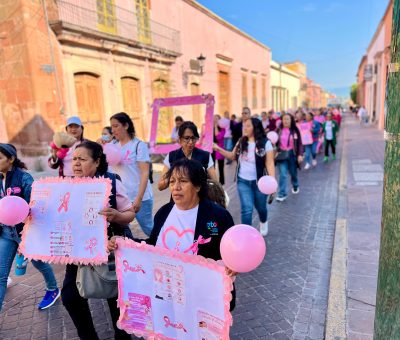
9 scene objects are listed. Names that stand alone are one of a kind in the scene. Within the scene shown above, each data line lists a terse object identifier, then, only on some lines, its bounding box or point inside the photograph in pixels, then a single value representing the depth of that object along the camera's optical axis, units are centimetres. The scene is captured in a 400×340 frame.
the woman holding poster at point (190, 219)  209
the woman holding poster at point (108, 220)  241
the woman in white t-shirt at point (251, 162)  444
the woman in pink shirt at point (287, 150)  677
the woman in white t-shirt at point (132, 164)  369
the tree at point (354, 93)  7362
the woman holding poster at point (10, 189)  282
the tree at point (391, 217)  160
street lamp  1763
